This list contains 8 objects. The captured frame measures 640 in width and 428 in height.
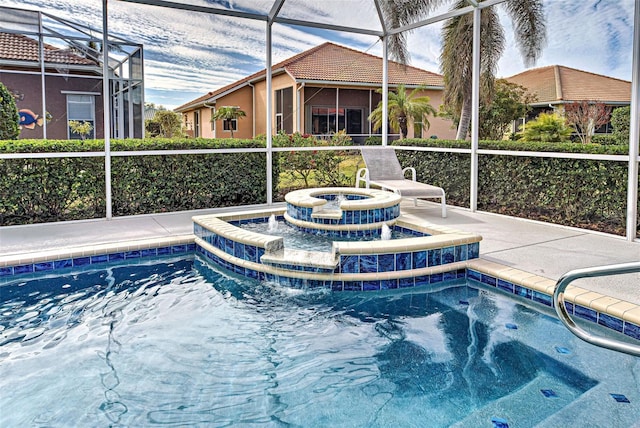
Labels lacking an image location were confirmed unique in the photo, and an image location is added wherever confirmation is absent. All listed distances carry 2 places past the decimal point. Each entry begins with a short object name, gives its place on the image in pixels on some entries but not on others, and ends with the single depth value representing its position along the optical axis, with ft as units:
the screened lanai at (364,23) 19.48
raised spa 16.24
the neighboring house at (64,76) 33.19
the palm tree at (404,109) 53.11
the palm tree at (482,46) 36.45
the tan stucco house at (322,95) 60.23
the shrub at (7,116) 24.80
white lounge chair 25.67
